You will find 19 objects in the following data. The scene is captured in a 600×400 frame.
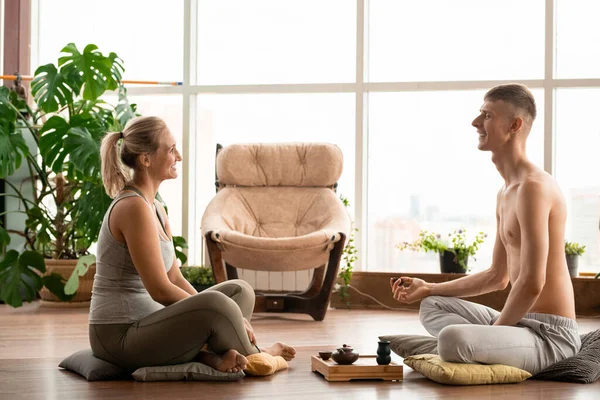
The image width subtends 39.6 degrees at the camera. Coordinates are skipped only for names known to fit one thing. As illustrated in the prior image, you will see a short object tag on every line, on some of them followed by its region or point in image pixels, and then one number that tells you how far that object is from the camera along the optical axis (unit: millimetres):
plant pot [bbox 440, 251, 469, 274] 5691
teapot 2974
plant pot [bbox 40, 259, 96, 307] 5566
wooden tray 2938
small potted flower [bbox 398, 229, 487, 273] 5691
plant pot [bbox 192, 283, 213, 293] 5629
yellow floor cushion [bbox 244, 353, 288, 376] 2979
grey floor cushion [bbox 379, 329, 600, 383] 2891
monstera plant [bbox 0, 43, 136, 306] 5078
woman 2814
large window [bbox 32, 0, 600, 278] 5895
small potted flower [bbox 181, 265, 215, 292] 5625
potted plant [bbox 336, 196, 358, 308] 5734
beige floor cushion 2818
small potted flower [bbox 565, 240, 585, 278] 5550
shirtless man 2826
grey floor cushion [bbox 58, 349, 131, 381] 2914
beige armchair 5113
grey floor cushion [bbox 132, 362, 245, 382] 2891
